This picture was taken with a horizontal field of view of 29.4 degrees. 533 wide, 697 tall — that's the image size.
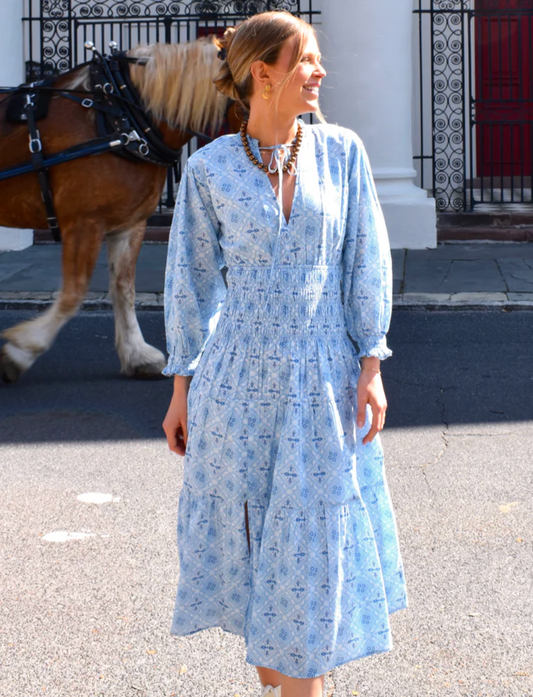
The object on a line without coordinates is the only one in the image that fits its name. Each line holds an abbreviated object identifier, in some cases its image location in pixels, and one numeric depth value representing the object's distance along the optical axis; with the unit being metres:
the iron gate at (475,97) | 12.93
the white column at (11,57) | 12.27
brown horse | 5.93
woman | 2.27
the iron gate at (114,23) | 12.70
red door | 13.94
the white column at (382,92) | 11.91
